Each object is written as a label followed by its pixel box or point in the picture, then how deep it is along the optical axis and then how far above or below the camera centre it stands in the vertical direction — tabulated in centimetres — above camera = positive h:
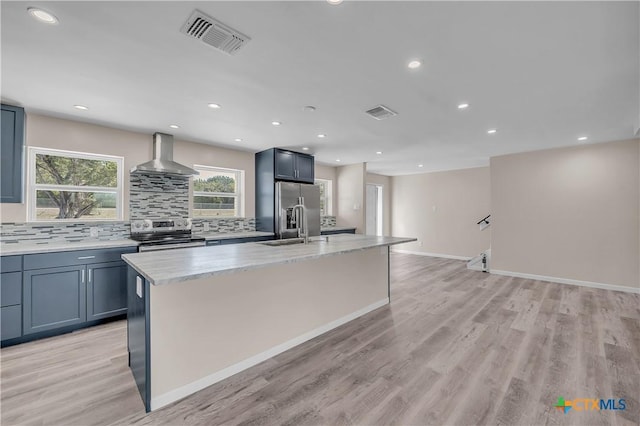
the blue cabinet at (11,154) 270 +62
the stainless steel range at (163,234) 328 -29
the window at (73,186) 316 +37
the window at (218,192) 447 +40
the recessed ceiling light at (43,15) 150 +117
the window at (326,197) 682 +45
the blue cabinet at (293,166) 481 +93
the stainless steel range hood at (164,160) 358 +79
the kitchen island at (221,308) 169 -75
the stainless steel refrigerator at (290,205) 477 +19
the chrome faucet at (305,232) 270 -19
